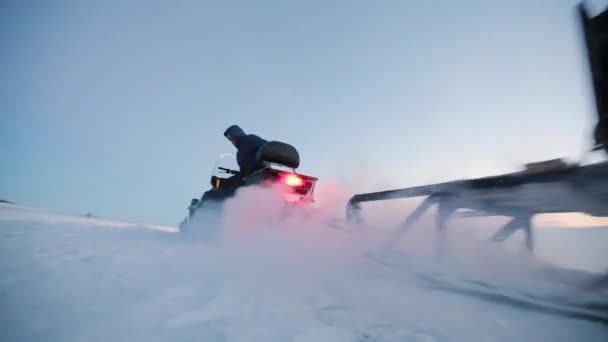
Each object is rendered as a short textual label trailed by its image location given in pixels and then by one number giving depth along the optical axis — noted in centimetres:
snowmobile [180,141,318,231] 520
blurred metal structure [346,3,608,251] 173
